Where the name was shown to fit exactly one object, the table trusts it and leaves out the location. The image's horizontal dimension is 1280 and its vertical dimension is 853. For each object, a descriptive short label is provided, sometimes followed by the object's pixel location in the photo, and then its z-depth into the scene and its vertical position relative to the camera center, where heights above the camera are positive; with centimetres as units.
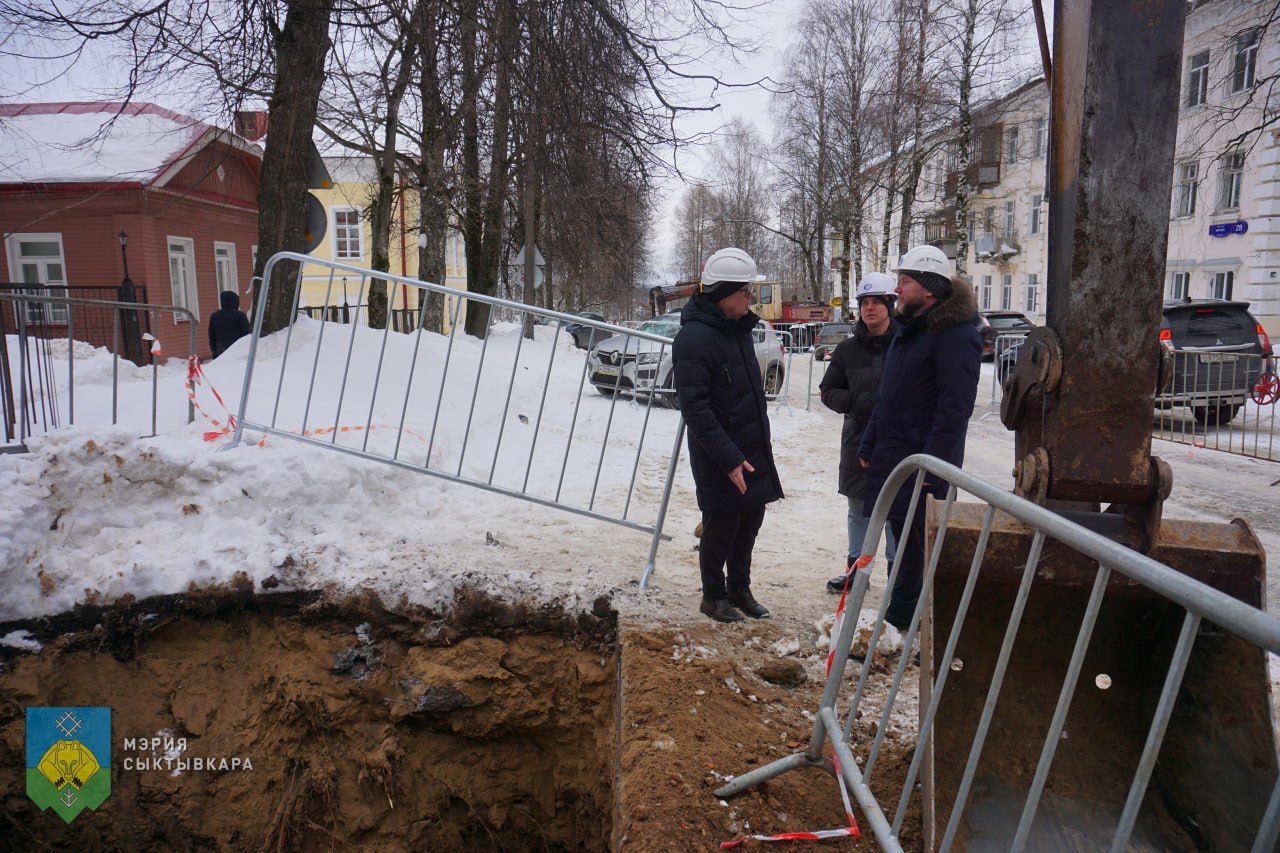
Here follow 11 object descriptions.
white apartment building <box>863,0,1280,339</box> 1936 +394
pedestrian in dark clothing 1118 +11
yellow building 3256 +444
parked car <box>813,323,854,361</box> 2745 -11
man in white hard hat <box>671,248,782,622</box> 382 -40
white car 1174 -47
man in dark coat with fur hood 359 -22
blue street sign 2212 +290
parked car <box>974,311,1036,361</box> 2138 +25
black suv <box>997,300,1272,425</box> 1041 -27
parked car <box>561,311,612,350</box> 2530 -15
